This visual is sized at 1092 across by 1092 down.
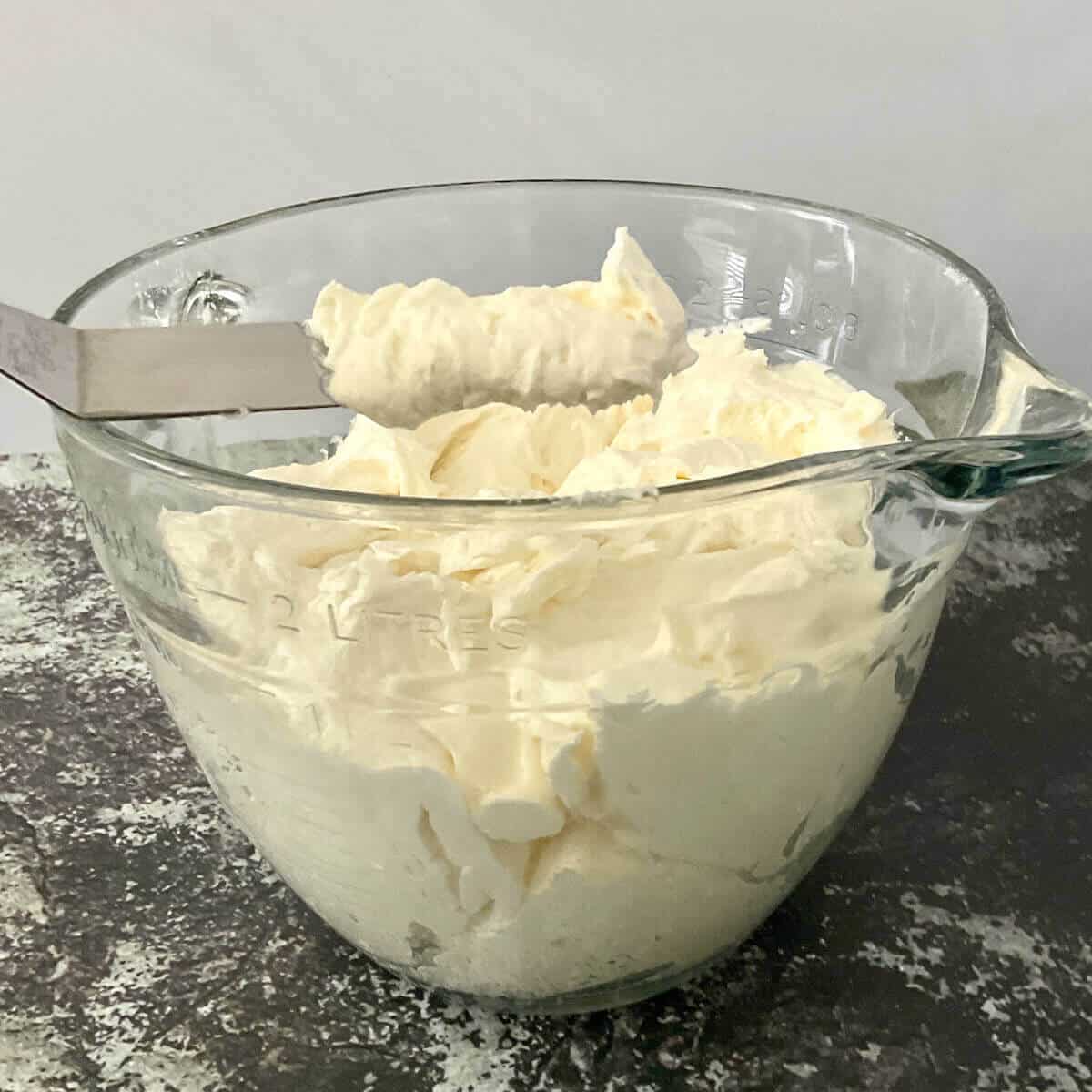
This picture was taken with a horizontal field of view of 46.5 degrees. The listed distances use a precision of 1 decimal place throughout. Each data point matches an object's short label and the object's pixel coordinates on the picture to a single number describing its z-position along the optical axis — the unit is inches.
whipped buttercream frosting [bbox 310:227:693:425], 24.3
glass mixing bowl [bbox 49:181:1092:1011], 18.2
